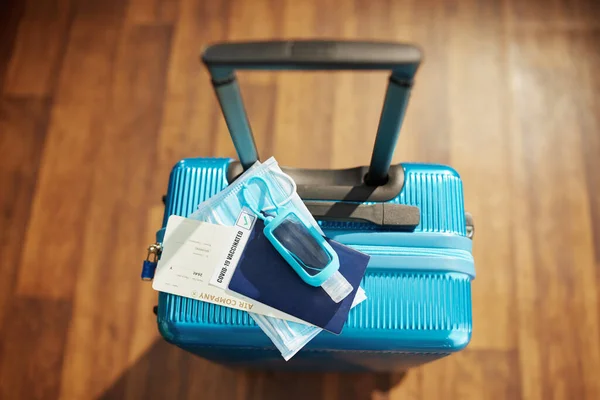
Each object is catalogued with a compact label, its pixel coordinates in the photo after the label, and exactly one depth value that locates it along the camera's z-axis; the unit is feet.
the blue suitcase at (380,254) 1.97
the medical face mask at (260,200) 1.96
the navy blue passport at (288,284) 1.89
